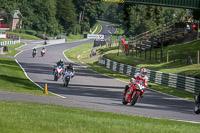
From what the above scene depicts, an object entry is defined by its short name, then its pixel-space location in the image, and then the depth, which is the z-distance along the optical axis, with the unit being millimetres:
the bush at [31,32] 131250
